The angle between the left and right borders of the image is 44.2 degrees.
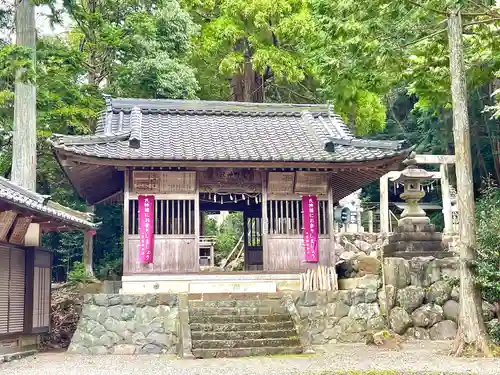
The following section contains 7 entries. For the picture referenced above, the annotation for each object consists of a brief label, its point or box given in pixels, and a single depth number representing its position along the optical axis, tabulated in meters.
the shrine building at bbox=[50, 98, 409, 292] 14.04
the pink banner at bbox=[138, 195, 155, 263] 14.12
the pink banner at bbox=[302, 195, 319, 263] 14.84
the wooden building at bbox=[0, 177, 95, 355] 12.00
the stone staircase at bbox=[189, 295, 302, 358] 11.45
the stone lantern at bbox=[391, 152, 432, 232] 15.14
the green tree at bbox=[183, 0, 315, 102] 24.22
